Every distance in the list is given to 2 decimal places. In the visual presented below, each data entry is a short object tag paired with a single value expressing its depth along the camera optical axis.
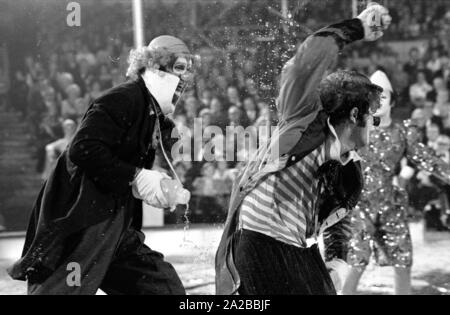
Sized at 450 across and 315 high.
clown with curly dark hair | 5.56
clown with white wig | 5.94
